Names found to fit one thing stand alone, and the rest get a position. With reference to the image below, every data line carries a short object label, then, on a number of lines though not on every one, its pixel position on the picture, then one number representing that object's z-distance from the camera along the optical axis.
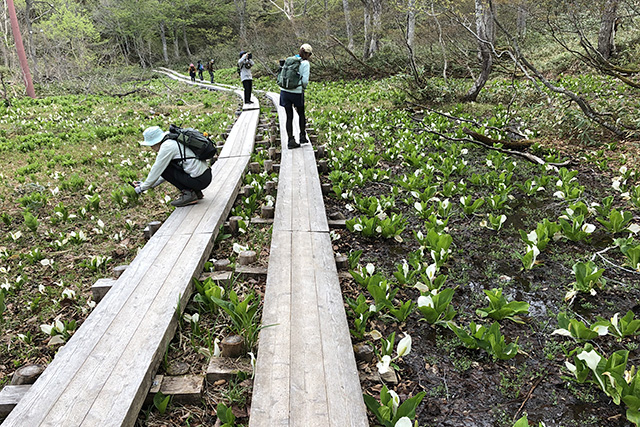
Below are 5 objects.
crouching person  4.17
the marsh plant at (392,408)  1.94
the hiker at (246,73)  10.38
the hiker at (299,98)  6.18
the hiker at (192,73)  23.55
